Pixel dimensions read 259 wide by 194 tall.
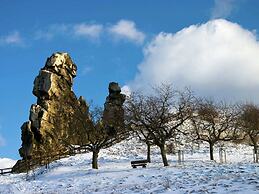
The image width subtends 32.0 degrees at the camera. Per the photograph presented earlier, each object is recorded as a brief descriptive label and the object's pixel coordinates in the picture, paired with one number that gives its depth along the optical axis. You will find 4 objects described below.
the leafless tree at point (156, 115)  41.72
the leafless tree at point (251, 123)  53.94
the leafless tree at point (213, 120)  51.68
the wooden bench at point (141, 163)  40.69
